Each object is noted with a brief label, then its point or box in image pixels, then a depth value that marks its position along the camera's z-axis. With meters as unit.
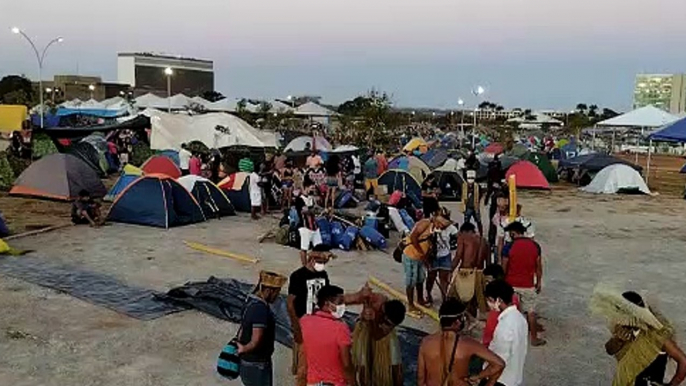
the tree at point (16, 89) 59.49
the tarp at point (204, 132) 25.69
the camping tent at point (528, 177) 23.64
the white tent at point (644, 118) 27.68
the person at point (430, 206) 8.11
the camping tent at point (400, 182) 18.69
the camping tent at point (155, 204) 13.77
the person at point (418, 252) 7.84
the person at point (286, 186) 16.36
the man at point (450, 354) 3.99
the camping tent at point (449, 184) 20.09
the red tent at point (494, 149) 31.01
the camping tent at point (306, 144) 27.45
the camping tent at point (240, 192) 16.23
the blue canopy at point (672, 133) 20.42
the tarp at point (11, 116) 35.28
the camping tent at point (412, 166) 21.41
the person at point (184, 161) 19.30
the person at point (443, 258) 8.07
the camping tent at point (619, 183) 23.08
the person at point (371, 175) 18.58
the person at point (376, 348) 4.77
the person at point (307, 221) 10.53
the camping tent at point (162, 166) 18.55
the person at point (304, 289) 4.91
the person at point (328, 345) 4.32
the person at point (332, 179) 15.80
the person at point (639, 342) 4.04
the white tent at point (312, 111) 44.31
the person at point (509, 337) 4.54
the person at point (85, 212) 13.83
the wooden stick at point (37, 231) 12.29
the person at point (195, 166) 17.89
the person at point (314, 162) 17.68
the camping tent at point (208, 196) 14.91
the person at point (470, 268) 6.68
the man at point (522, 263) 7.16
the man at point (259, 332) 4.62
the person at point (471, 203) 12.22
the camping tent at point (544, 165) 26.36
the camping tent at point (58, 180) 16.86
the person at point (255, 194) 15.21
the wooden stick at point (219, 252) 11.11
